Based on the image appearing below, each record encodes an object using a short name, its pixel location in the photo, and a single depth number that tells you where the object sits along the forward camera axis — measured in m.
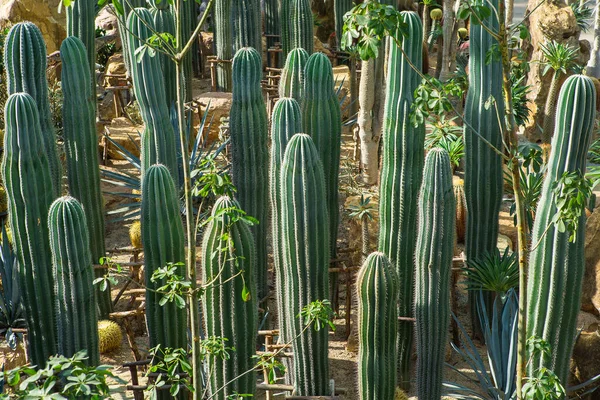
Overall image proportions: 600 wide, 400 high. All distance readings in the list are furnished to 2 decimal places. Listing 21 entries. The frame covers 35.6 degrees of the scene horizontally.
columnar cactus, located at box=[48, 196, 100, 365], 6.78
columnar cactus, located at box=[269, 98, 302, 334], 7.49
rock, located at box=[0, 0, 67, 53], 16.31
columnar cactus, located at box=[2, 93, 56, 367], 7.26
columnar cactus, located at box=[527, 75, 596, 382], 5.88
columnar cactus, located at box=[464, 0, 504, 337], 8.34
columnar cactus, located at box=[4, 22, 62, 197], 7.89
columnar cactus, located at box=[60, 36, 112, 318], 8.58
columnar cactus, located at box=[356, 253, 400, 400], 6.67
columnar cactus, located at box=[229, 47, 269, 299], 8.44
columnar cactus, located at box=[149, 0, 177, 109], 11.08
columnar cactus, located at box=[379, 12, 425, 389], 7.69
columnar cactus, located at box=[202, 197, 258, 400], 6.28
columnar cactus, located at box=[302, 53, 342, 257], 8.43
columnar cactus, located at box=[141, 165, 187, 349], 7.06
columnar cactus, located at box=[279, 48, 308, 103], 8.84
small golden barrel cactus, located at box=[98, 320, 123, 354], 9.02
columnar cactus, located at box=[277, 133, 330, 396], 6.96
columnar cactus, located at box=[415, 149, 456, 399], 7.20
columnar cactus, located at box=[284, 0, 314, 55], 12.43
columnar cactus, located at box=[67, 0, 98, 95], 10.65
